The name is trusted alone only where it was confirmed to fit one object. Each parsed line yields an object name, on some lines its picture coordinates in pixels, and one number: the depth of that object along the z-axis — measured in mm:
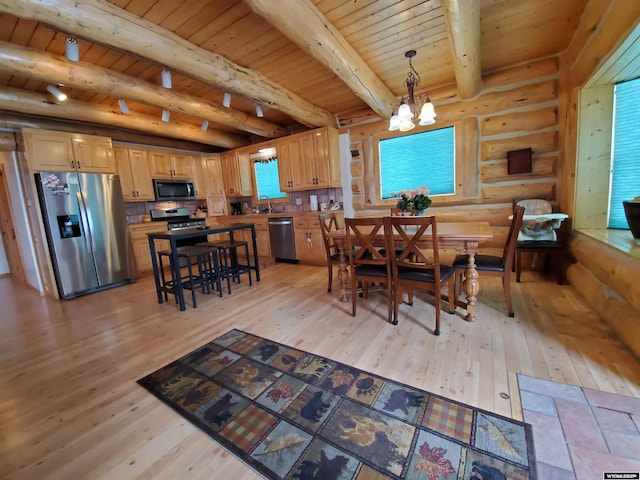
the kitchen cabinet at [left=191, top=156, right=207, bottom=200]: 5602
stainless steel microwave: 5004
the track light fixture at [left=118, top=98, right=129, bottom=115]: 3229
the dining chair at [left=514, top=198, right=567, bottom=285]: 3004
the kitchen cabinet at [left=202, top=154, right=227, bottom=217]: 5809
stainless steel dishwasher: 4895
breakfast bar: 2906
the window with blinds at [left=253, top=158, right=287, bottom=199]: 5626
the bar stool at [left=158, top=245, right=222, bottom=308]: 3121
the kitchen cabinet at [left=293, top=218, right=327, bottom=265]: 4586
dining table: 2184
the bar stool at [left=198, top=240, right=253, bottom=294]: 3561
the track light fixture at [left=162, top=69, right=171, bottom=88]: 2646
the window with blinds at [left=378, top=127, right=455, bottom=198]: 3842
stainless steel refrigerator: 3590
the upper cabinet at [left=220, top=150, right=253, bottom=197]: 5707
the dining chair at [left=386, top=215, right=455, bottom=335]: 2021
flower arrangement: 2699
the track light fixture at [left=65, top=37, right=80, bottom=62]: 2096
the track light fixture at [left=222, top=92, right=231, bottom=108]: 3150
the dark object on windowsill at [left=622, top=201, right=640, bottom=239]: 1964
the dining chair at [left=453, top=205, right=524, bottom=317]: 2180
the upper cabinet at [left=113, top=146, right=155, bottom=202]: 4555
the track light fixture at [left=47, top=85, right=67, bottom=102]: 2990
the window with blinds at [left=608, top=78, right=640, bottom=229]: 2484
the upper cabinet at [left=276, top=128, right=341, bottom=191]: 4539
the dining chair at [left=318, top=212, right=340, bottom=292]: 3075
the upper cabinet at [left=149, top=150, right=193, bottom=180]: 4953
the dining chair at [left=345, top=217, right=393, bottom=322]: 2275
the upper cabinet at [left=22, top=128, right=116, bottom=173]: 3436
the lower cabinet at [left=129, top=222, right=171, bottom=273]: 4613
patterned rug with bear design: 1118
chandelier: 2438
